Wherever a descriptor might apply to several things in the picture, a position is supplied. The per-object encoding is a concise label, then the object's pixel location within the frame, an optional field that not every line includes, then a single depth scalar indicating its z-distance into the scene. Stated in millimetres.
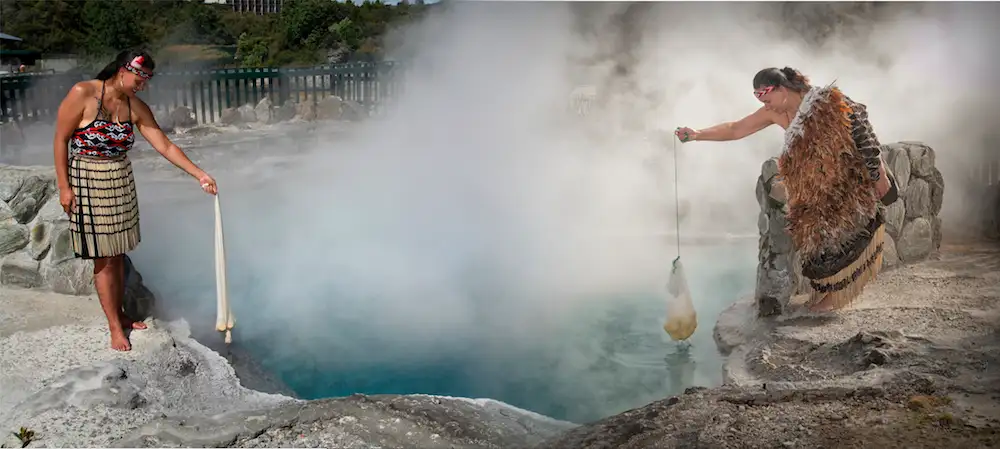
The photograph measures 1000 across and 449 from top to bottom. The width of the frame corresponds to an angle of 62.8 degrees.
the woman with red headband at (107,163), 3154
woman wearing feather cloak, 3484
